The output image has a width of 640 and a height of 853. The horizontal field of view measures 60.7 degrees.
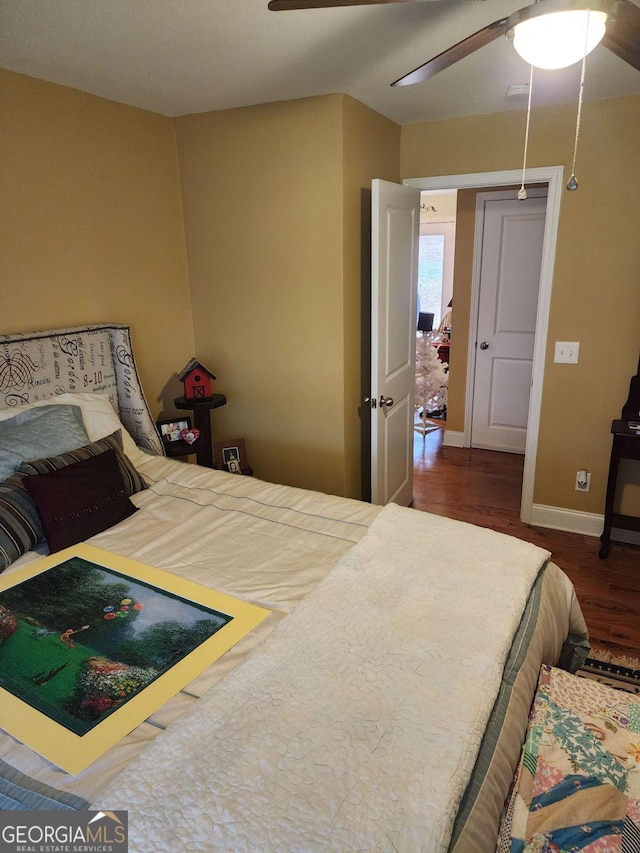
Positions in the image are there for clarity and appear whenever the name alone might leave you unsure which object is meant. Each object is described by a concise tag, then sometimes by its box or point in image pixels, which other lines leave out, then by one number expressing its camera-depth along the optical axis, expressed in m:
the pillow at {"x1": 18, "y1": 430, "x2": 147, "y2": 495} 1.98
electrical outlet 3.23
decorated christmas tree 5.25
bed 0.97
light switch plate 3.09
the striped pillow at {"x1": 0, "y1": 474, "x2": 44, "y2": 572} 1.79
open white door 2.76
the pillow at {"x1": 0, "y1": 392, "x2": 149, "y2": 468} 2.43
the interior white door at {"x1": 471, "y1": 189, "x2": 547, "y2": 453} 4.24
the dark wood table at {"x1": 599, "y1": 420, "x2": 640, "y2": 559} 2.81
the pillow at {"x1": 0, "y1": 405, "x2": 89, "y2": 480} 2.01
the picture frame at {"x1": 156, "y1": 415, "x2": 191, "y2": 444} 2.99
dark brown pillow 1.88
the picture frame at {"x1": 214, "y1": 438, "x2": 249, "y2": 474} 3.12
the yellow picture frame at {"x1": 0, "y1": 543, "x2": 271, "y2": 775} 1.14
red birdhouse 3.00
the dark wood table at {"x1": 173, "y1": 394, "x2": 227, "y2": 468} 3.00
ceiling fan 1.18
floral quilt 1.03
